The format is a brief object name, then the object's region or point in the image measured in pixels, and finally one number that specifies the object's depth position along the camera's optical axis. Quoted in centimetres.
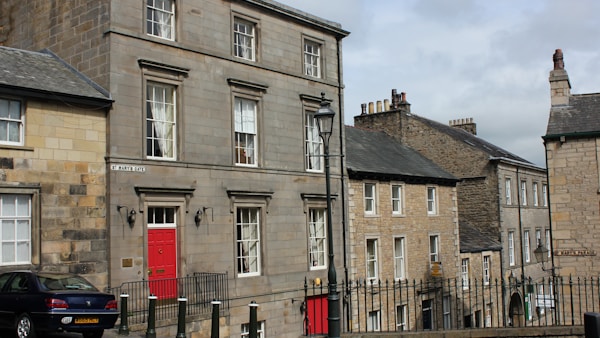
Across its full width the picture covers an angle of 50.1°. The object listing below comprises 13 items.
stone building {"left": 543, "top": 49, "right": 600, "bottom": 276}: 2211
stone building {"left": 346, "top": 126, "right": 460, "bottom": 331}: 2452
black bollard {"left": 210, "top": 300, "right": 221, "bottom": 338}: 1273
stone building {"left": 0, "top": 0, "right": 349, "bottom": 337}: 1667
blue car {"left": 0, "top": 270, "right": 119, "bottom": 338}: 1135
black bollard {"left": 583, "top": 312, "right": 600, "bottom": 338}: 698
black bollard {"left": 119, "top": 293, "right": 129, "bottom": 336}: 1425
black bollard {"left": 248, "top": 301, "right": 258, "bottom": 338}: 1270
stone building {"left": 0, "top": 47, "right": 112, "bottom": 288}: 1462
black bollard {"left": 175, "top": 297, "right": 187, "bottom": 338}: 1297
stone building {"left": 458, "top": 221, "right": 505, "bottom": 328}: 3111
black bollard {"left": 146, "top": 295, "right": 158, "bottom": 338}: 1362
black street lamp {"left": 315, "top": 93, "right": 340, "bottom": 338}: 1230
